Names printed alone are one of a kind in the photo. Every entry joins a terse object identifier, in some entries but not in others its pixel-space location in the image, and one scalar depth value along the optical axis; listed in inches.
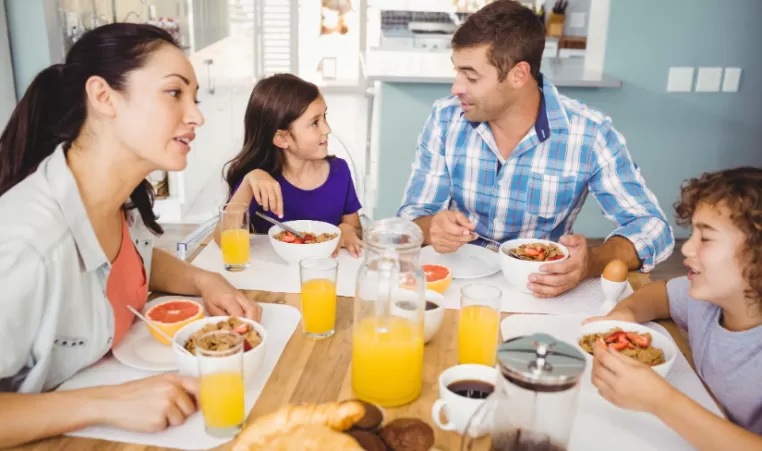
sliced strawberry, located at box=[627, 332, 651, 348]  48.4
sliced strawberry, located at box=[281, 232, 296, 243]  68.1
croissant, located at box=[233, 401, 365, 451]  36.0
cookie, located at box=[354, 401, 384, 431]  37.9
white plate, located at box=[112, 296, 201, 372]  46.6
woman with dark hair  39.6
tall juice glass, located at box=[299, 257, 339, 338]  51.2
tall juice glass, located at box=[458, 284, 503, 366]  46.1
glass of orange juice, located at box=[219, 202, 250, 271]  64.7
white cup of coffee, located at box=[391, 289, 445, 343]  42.7
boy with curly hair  47.6
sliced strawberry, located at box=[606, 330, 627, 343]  49.0
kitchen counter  138.3
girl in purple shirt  83.3
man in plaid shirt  77.2
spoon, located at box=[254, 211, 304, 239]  68.9
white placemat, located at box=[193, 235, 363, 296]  61.1
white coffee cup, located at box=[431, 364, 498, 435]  37.6
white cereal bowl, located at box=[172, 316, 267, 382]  43.3
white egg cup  57.0
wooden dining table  38.7
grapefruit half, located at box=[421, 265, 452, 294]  58.2
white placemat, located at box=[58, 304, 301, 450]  38.8
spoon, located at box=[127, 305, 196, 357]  47.1
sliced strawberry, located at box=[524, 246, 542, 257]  62.1
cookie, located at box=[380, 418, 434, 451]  37.0
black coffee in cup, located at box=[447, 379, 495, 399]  39.4
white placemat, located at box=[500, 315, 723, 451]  39.5
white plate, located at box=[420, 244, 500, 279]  64.7
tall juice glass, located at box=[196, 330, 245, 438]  38.5
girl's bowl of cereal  65.1
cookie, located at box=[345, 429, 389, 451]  35.6
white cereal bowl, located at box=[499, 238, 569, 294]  59.1
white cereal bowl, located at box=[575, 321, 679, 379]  47.6
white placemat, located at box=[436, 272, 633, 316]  57.6
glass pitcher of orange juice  41.9
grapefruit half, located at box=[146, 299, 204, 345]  48.5
